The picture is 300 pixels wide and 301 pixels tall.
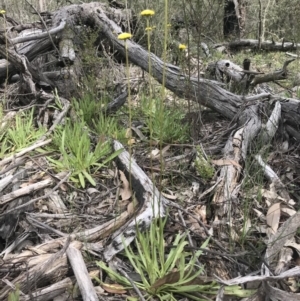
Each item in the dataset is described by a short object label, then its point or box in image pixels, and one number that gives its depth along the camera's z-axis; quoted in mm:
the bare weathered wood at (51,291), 1647
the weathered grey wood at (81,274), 1626
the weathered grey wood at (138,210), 1931
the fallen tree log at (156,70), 3363
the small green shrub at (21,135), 2877
